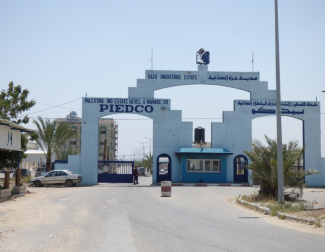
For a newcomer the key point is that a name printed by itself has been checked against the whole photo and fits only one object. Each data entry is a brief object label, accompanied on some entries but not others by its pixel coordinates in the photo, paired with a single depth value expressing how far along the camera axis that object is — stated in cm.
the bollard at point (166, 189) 2111
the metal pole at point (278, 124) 1530
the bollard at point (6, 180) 1978
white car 3034
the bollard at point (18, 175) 2145
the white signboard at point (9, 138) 1886
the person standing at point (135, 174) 3306
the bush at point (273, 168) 1728
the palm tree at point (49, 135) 3788
